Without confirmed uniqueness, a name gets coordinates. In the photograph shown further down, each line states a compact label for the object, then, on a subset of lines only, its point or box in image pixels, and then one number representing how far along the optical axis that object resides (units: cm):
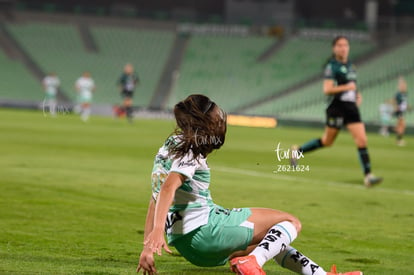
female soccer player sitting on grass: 573
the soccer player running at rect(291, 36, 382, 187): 1476
